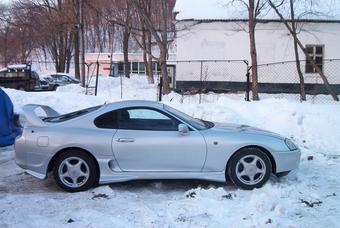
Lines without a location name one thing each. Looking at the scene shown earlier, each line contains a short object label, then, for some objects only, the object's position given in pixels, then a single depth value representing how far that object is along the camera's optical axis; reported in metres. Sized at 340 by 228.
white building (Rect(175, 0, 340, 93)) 27.34
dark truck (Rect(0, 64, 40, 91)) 30.61
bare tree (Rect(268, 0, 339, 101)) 19.23
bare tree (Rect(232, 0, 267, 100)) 18.58
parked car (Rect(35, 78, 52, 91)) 34.27
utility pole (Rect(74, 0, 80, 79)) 41.22
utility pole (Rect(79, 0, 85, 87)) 30.58
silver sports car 6.97
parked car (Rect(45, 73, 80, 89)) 39.11
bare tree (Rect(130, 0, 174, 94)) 21.12
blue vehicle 10.17
